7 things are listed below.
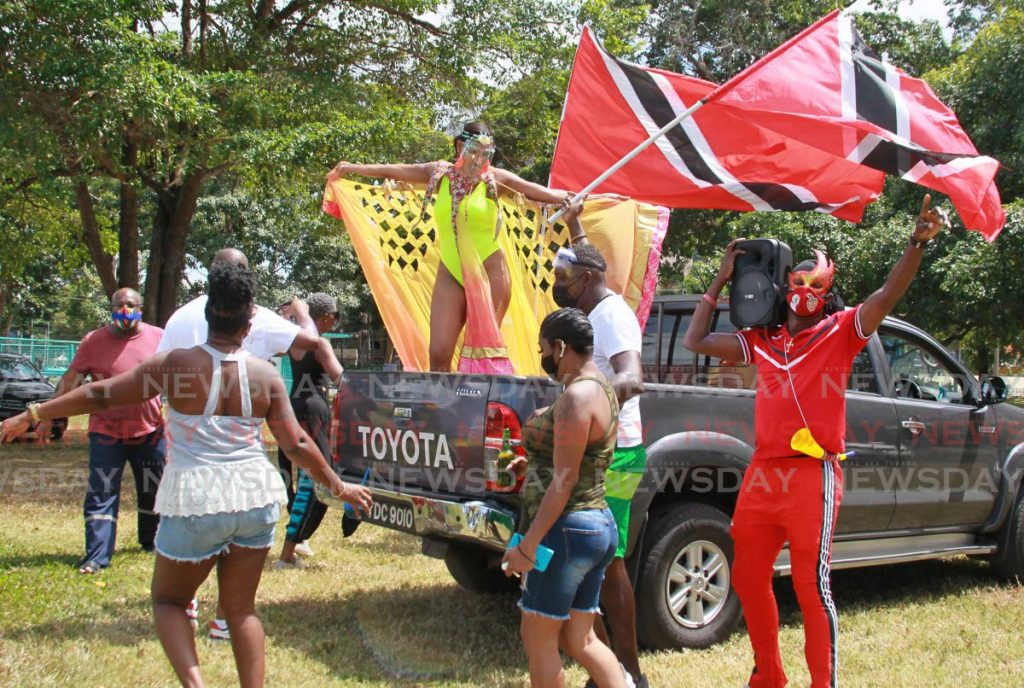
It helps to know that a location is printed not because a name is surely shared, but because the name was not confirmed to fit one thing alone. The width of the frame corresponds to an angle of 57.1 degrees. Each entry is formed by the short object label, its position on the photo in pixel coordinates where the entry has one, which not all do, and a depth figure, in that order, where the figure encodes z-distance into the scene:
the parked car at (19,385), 15.13
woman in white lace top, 3.24
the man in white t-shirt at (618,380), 3.88
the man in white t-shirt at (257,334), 4.45
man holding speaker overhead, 3.64
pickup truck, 4.35
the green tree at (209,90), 10.31
